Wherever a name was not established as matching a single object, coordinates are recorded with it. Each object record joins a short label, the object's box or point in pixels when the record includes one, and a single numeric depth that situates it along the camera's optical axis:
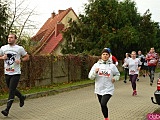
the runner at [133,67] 12.37
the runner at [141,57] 22.18
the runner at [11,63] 7.65
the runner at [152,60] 15.91
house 42.75
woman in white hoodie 6.79
